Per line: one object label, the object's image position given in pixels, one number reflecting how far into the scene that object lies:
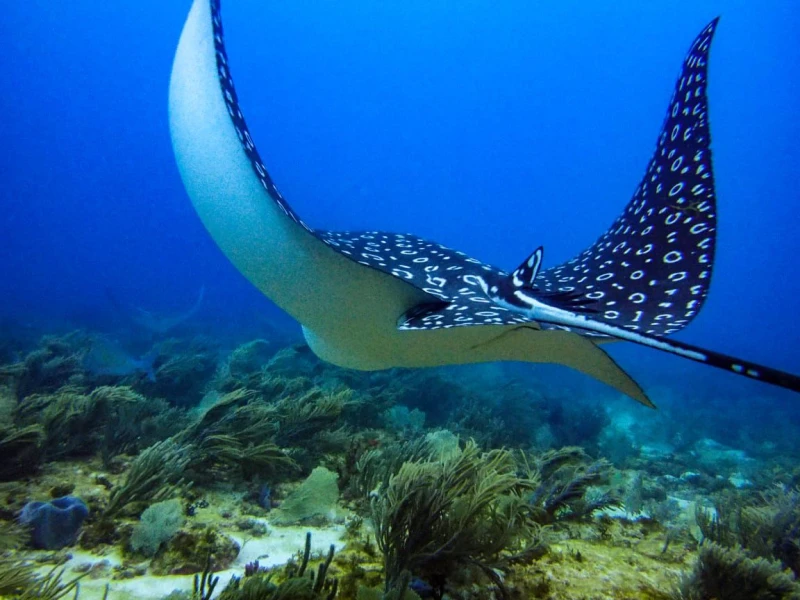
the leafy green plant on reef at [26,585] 1.85
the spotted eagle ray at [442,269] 2.44
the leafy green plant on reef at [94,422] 3.70
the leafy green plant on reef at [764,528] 3.09
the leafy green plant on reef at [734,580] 2.28
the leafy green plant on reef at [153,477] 2.81
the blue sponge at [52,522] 2.40
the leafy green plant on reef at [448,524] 2.27
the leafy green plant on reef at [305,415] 4.43
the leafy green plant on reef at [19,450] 3.20
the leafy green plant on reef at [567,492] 3.46
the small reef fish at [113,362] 6.75
